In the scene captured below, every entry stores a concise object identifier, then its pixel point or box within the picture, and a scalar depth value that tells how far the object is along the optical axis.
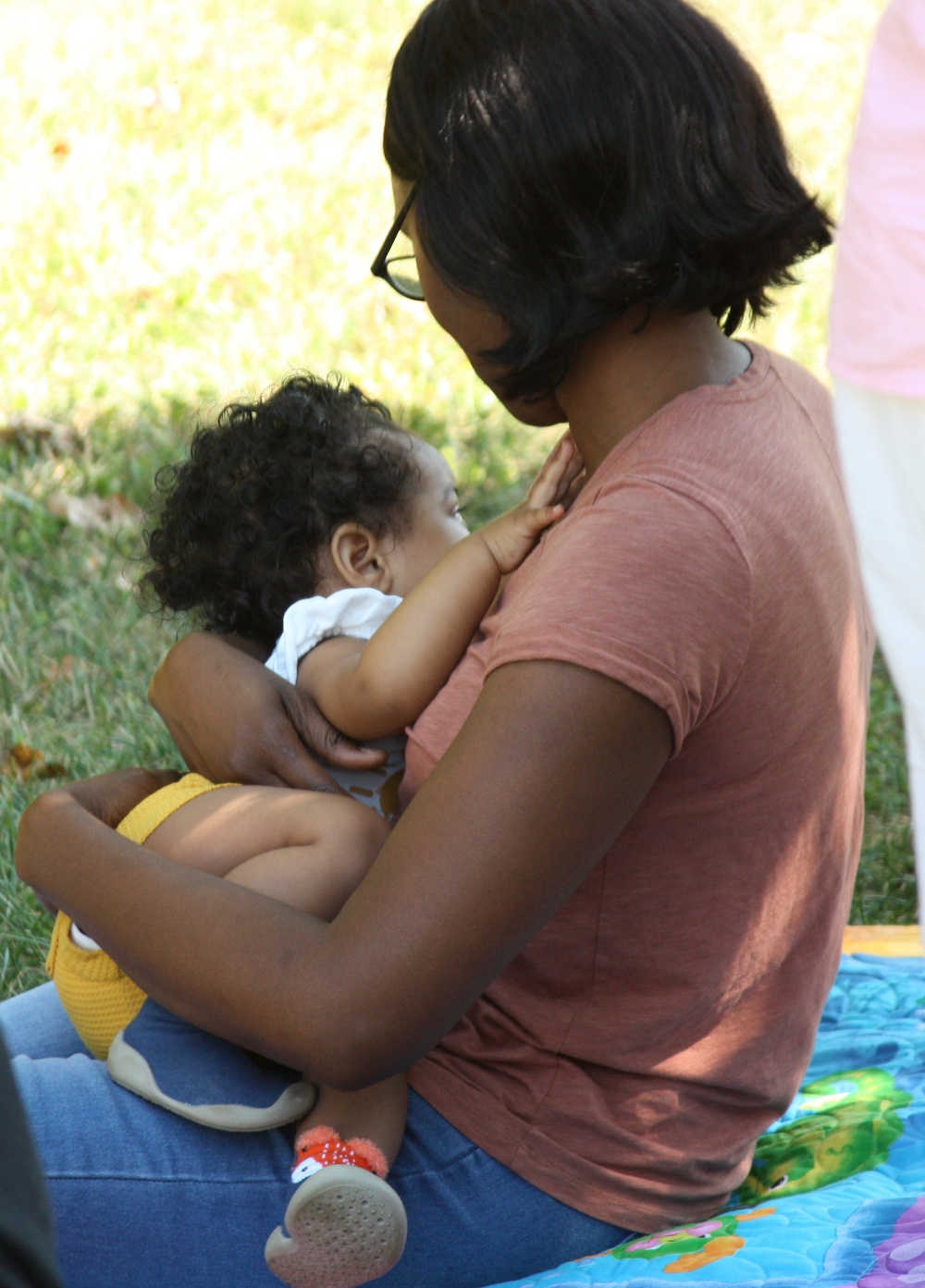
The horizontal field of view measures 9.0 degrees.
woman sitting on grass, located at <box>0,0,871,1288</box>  3.37
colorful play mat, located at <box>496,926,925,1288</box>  3.49
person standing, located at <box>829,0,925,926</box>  3.15
